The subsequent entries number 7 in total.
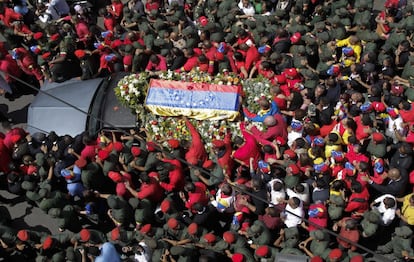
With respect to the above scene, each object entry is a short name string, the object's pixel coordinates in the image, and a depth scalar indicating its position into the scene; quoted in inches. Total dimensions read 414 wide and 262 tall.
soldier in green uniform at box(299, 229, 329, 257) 347.6
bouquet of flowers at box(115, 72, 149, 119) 435.5
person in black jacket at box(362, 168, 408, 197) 373.1
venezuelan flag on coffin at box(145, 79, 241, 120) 426.0
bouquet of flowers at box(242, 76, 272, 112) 430.9
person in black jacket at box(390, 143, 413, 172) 378.3
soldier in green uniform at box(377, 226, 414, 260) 347.6
